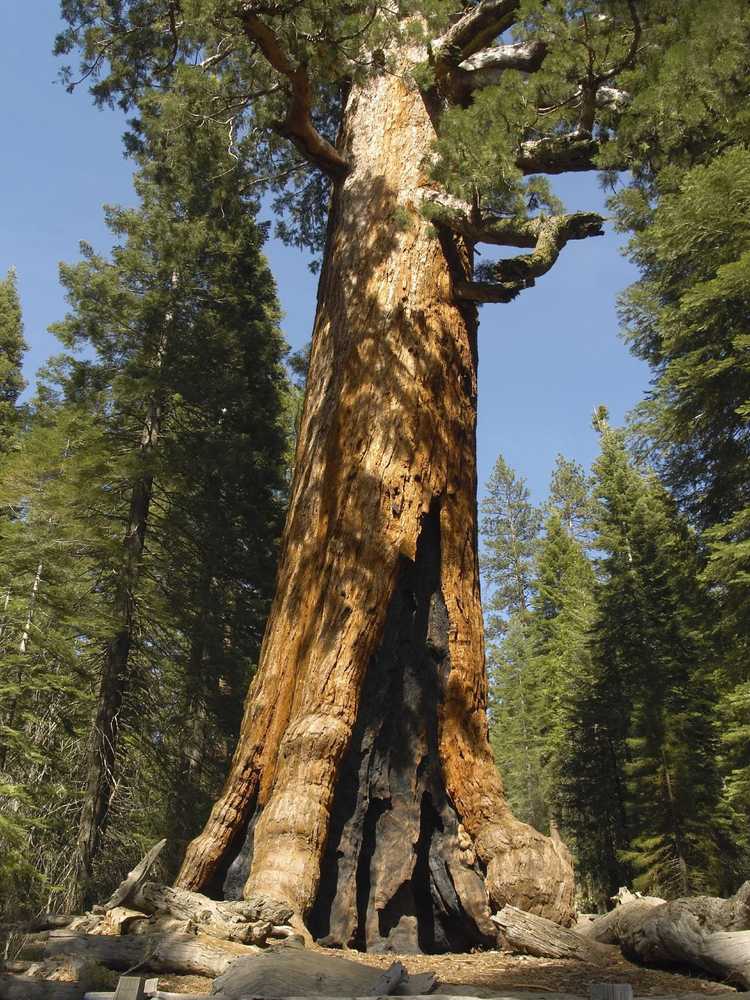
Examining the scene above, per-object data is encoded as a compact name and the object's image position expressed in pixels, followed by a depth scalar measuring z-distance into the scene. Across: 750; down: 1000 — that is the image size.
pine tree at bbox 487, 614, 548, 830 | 27.66
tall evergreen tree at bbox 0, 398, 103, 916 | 9.11
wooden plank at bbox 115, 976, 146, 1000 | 2.57
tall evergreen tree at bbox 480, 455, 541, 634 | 38.09
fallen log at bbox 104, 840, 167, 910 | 4.10
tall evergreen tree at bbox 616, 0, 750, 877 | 6.44
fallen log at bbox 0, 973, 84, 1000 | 2.91
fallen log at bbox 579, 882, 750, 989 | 3.77
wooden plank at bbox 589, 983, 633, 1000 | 2.46
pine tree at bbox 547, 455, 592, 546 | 38.06
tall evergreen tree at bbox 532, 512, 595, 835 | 19.75
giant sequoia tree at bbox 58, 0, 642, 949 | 5.20
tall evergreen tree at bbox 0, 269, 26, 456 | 20.19
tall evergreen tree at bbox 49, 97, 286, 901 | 10.98
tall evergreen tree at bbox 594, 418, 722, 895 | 13.90
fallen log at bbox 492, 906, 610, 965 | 4.50
